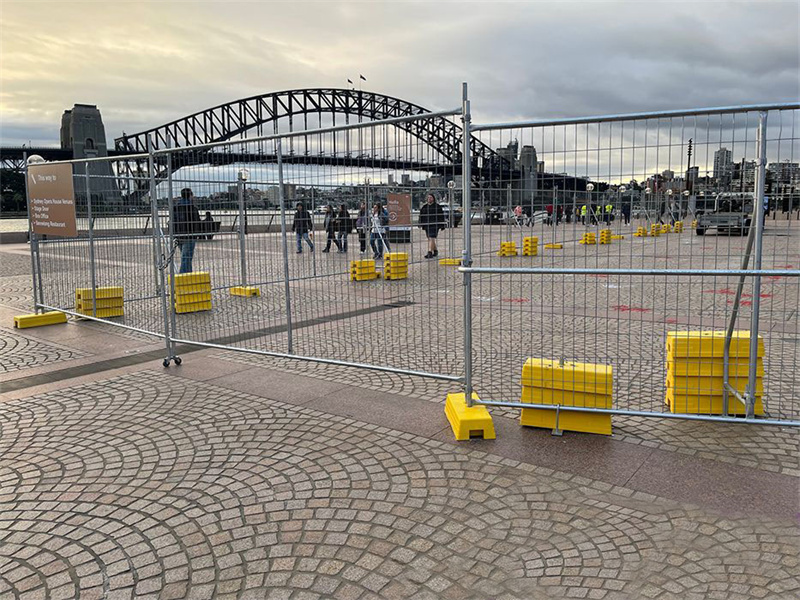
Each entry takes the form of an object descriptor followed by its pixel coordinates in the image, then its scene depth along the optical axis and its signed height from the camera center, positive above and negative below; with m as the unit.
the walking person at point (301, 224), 10.03 +0.09
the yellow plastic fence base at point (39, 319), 8.93 -1.31
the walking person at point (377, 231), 10.03 -0.05
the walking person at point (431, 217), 7.13 +0.13
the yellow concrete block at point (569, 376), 4.59 -1.15
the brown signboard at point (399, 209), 8.04 +0.29
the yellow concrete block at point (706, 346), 4.85 -0.97
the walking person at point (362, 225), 10.77 +0.06
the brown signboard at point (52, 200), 8.59 +0.47
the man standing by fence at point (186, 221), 7.38 +0.11
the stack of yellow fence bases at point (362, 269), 13.45 -0.92
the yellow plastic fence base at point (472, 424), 4.48 -1.46
